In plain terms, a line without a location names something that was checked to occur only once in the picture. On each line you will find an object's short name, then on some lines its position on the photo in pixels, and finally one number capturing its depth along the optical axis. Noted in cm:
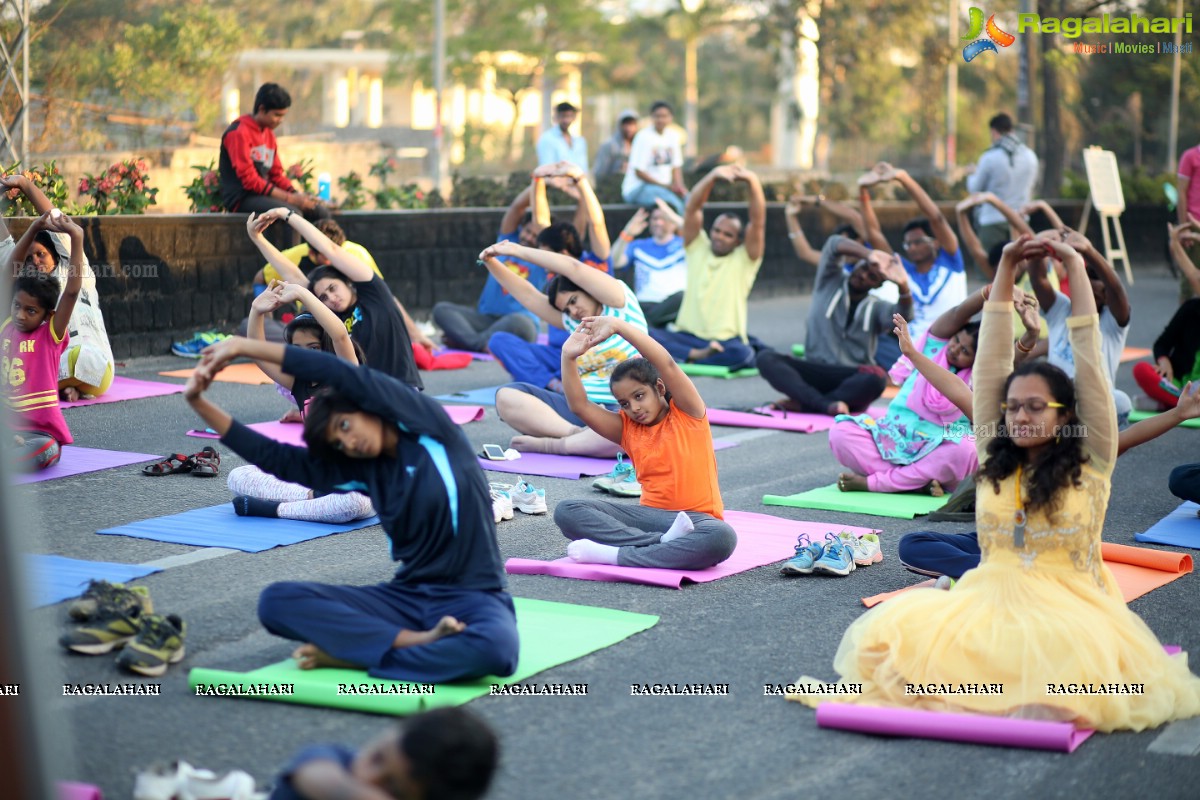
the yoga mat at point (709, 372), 1264
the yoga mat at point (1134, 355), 1422
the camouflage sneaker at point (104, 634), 489
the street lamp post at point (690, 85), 4131
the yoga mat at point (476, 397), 1091
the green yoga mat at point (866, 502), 772
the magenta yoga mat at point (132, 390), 1023
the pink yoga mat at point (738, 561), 617
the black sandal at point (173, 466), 797
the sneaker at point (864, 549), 654
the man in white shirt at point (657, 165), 1791
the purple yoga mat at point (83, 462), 779
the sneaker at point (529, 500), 752
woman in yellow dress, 453
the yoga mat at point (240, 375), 1145
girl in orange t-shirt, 629
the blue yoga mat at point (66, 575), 551
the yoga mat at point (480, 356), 1335
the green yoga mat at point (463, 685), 449
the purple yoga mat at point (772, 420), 1033
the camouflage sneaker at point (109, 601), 503
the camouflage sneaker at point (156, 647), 475
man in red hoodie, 1242
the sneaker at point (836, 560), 635
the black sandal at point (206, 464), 802
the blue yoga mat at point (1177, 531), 715
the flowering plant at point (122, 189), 1227
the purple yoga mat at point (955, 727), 431
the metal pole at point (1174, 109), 2813
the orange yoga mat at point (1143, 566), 625
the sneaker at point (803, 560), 634
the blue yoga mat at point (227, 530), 658
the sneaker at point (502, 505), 732
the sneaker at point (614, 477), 801
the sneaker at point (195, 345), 1224
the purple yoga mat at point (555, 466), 854
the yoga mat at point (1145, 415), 1075
